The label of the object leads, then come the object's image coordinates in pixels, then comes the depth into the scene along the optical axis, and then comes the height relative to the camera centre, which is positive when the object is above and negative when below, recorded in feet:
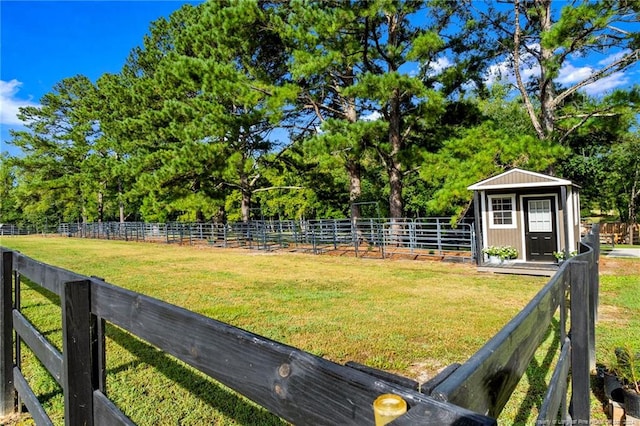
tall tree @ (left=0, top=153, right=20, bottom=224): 127.34 +9.95
